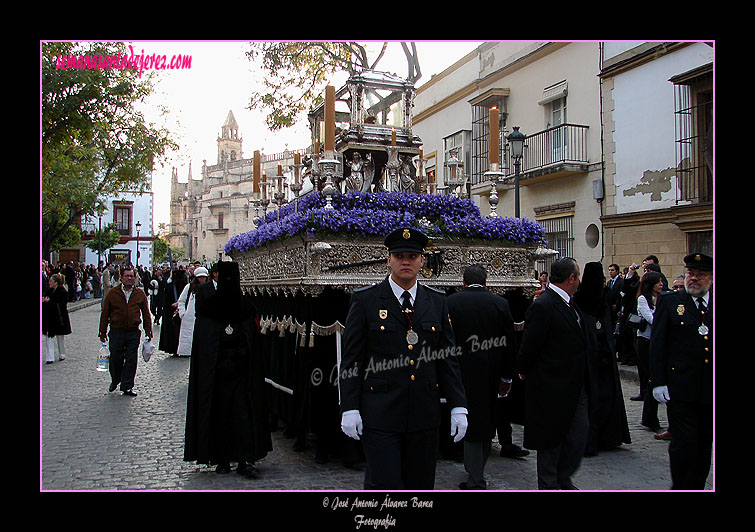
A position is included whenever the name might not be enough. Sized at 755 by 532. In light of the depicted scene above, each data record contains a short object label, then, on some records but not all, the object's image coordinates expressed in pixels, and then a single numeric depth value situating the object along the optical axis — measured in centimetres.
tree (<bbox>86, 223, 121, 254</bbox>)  4728
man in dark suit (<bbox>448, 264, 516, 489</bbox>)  603
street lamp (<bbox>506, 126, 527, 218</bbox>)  1341
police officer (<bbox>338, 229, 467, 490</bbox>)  402
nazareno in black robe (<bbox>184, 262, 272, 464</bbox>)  611
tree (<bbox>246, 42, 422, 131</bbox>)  907
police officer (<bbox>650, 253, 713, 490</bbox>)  491
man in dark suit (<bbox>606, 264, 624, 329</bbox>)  1221
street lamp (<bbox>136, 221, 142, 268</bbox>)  5771
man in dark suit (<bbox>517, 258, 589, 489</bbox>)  518
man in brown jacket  1038
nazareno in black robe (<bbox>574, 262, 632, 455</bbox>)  688
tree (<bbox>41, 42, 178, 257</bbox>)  1257
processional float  672
